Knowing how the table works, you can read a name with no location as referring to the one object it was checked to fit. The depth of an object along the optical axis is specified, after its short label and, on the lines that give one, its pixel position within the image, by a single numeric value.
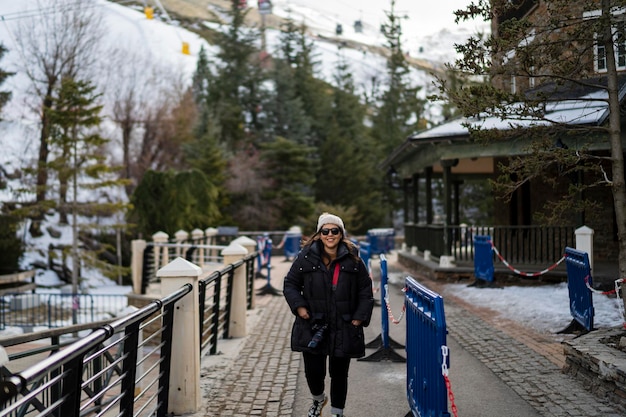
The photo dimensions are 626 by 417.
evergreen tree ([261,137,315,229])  45.81
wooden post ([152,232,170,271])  20.47
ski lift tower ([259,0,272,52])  58.75
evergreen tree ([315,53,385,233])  52.53
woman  5.23
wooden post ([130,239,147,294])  20.22
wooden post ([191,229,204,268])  23.97
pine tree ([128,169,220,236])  32.41
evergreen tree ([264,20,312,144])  56.28
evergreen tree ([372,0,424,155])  63.03
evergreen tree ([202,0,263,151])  55.03
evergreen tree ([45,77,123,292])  28.55
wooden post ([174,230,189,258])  23.09
